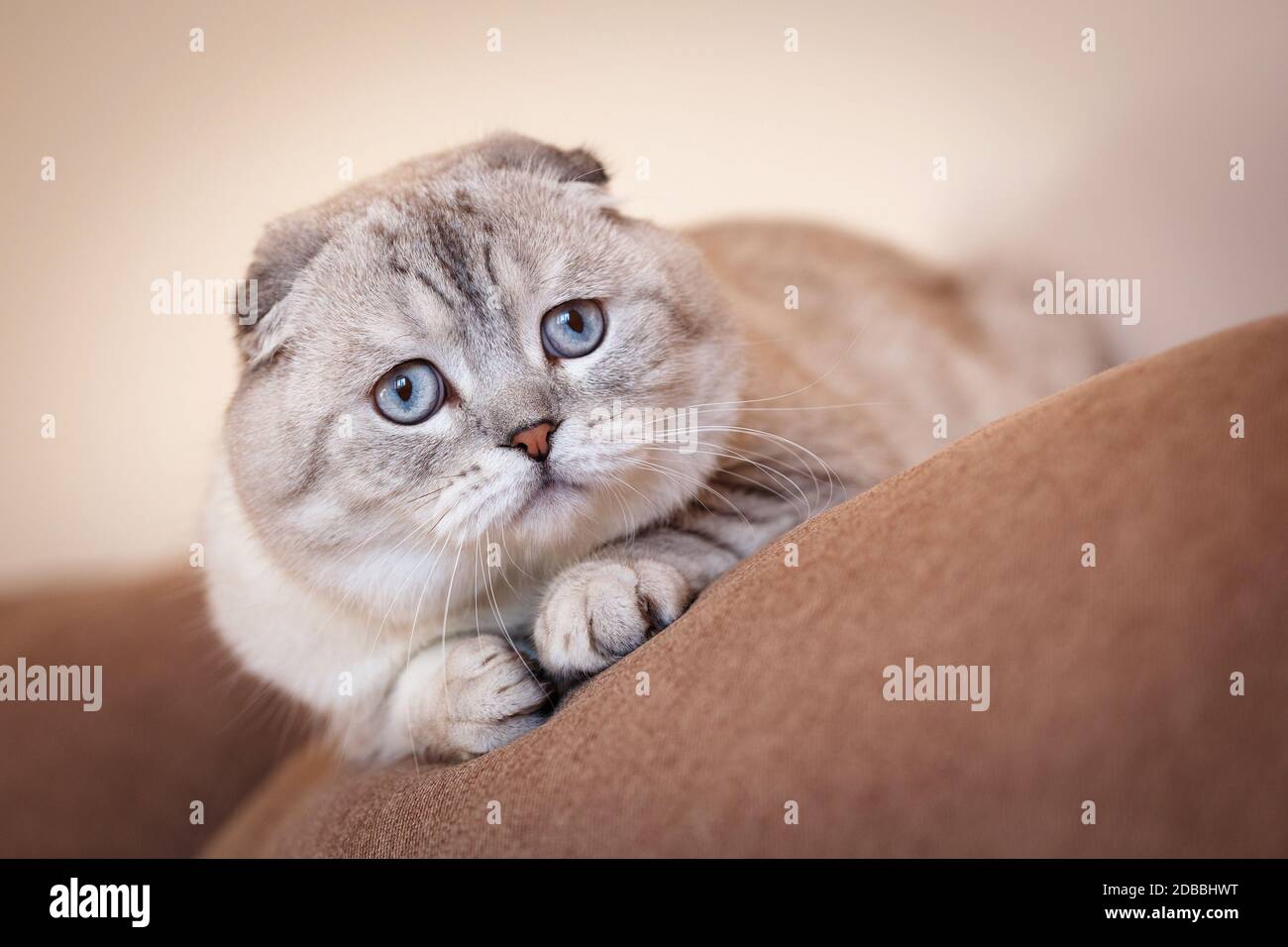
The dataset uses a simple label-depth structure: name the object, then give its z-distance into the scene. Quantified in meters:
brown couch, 0.29
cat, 0.38
